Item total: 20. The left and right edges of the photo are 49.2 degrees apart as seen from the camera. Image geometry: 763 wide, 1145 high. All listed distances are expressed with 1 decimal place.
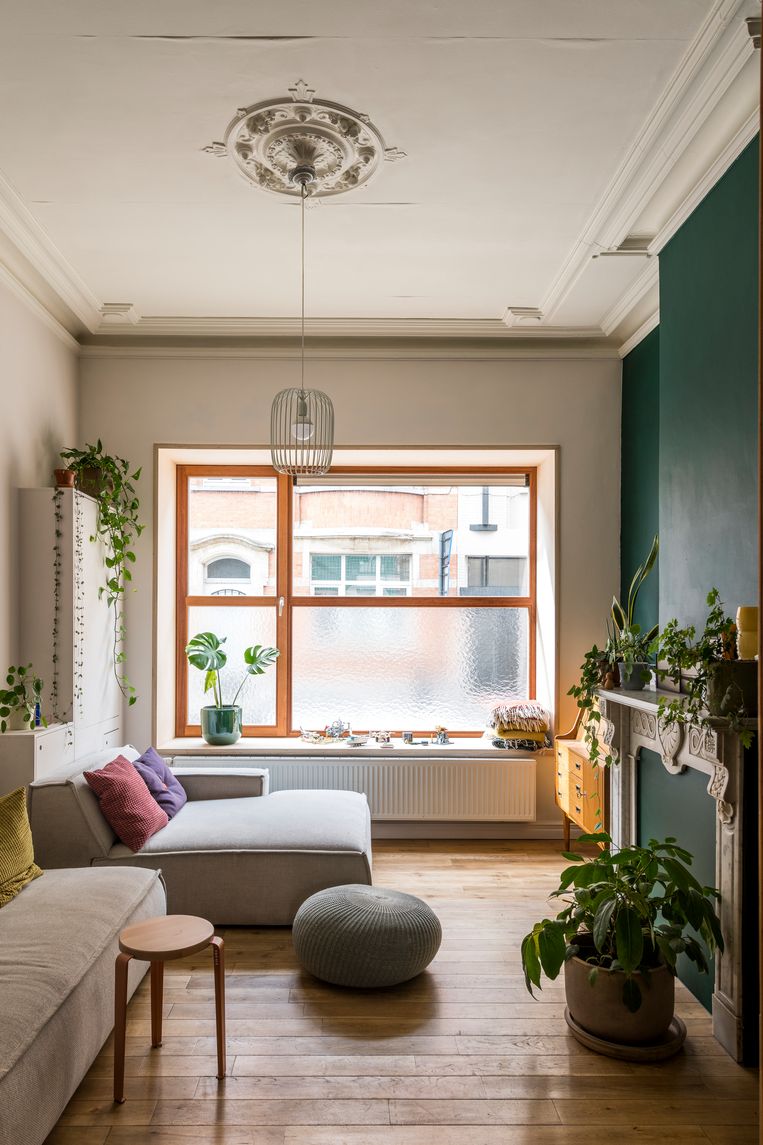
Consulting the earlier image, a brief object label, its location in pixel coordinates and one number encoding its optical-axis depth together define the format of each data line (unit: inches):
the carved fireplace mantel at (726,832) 102.1
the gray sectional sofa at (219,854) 137.6
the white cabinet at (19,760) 143.5
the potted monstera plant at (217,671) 202.2
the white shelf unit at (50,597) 161.6
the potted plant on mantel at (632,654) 141.0
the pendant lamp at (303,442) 122.8
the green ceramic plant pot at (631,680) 142.8
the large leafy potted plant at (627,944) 101.9
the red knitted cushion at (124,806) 141.3
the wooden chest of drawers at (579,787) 170.7
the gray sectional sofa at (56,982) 78.2
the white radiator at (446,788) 198.2
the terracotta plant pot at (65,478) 166.2
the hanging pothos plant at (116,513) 178.7
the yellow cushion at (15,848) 111.8
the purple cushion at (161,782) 159.2
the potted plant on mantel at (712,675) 99.3
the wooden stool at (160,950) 94.2
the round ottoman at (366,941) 119.5
